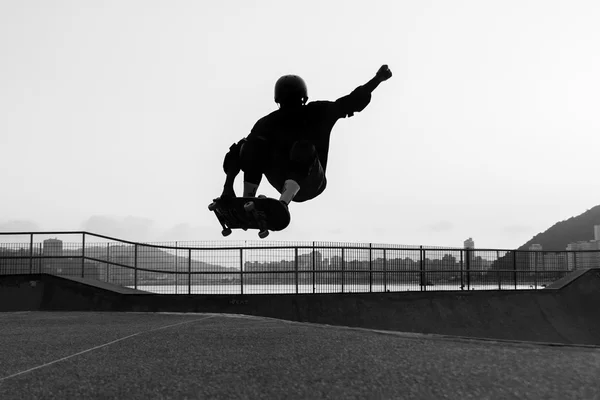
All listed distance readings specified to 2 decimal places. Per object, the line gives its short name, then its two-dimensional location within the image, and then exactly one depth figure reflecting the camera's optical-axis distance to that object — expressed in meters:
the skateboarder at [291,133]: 6.49
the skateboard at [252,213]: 5.98
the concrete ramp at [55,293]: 13.73
